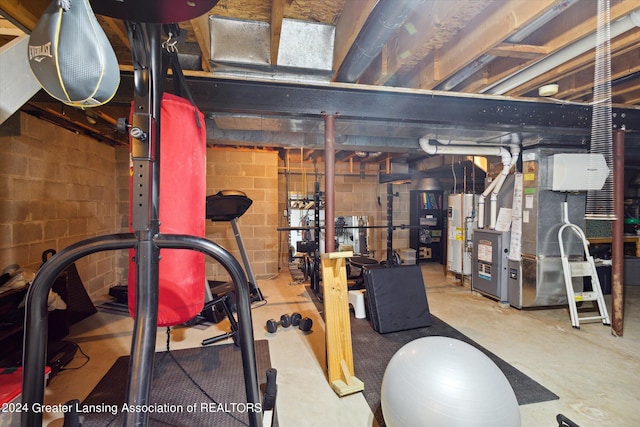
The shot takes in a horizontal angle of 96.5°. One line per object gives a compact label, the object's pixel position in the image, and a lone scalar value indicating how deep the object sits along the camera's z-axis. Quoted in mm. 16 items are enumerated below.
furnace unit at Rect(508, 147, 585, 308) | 3465
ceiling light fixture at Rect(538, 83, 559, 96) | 2428
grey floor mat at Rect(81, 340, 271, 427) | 1756
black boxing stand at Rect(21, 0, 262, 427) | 824
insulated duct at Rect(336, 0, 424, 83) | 1412
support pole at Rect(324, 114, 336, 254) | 2219
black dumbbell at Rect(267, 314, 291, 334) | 2900
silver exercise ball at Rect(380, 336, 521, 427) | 1205
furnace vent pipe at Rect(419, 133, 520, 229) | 3673
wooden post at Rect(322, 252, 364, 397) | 2020
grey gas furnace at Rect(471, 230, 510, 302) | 3803
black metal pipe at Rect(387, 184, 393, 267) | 4456
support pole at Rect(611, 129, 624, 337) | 2865
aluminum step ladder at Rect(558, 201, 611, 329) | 3143
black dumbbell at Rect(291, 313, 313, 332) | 2922
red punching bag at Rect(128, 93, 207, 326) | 1060
